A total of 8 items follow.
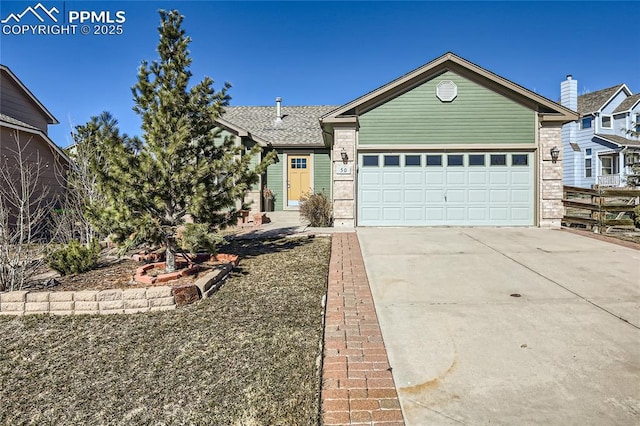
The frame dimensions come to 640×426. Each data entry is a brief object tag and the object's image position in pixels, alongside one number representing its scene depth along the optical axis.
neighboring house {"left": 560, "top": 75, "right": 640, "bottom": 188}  23.27
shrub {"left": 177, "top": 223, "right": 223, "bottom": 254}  5.41
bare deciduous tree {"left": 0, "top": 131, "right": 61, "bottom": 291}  5.11
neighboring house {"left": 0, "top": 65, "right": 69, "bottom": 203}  11.30
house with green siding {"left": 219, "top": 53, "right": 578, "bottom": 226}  10.84
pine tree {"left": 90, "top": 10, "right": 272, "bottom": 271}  5.32
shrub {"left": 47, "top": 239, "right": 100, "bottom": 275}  5.80
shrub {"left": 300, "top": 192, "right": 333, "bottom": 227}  11.55
